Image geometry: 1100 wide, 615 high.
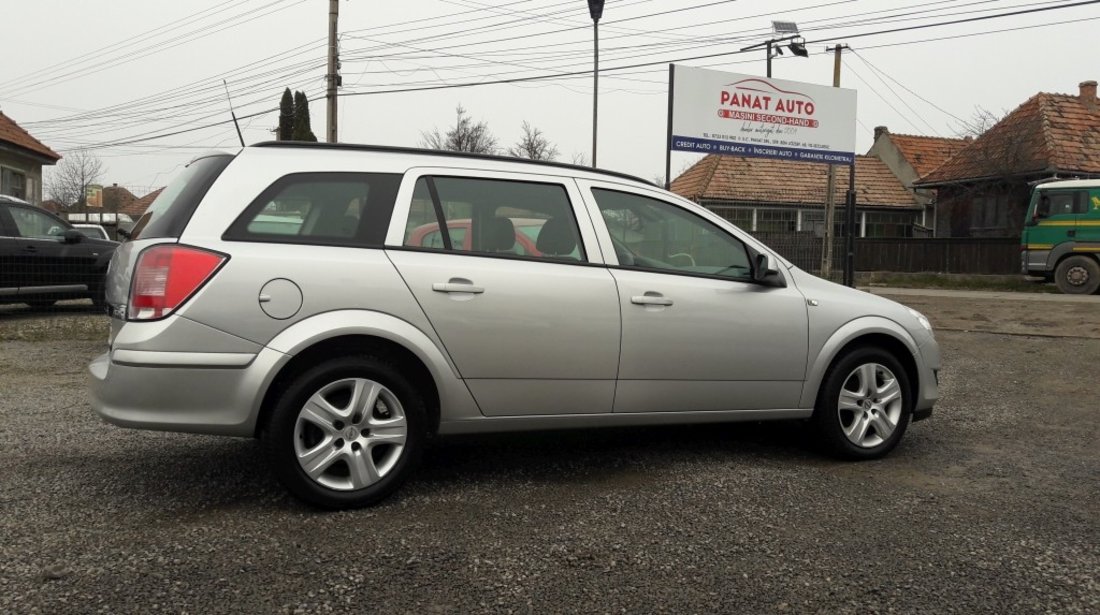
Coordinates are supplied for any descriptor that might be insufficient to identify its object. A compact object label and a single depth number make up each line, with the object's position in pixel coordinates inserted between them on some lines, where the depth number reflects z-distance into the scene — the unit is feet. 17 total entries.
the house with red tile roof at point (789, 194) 97.66
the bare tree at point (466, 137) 160.36
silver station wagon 11.75
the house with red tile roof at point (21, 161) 86.43
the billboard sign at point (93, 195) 201.36
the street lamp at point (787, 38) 79.97
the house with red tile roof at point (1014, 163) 85.97
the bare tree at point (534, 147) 160.04
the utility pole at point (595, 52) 64.54
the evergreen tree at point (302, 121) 115.03
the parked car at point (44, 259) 37.76
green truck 62.18
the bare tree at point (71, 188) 205.36
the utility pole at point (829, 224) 65.97
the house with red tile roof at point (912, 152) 123.75
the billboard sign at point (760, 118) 54.29
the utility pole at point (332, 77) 75.31
